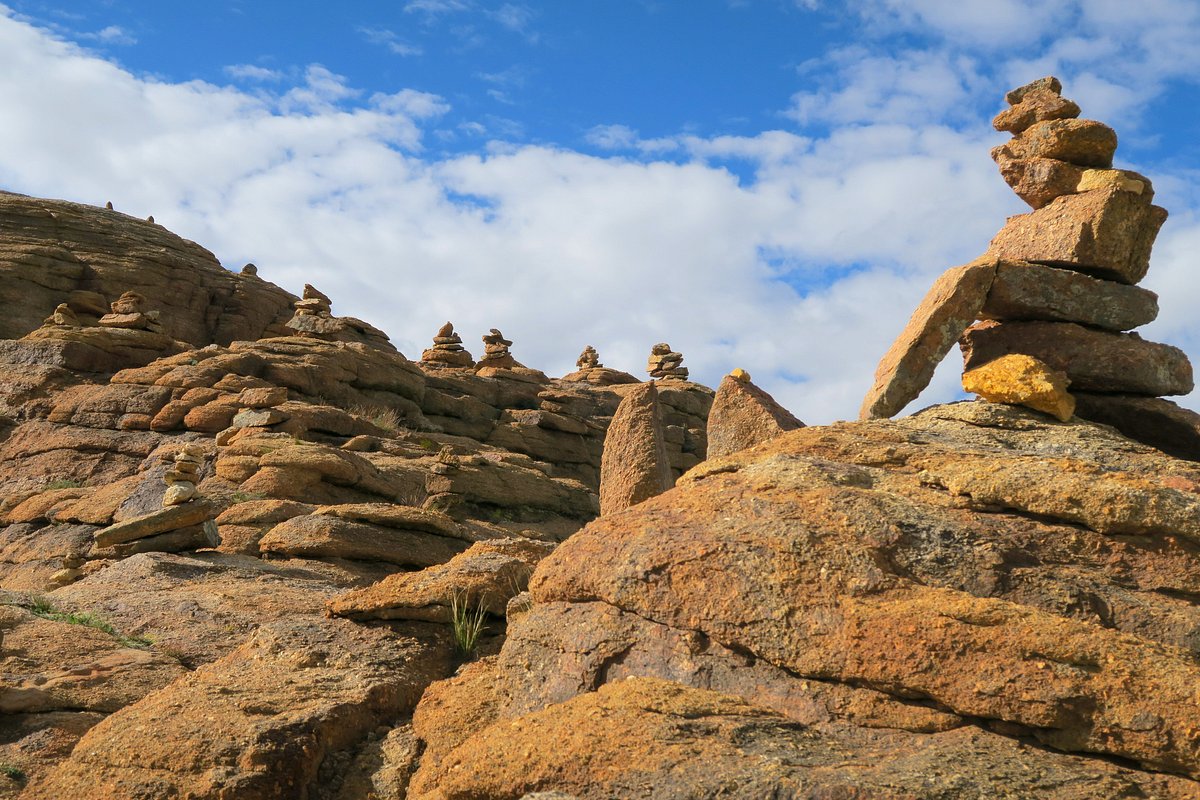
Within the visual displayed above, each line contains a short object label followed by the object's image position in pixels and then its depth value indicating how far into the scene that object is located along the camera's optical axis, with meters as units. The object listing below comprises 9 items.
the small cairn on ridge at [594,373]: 50.62
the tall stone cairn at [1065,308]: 8.62
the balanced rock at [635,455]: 11.10
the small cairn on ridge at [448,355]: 44.44
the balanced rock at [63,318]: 35.50
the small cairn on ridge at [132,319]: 34.66
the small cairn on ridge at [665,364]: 48.22
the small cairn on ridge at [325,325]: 37.62
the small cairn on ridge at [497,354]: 46.00
